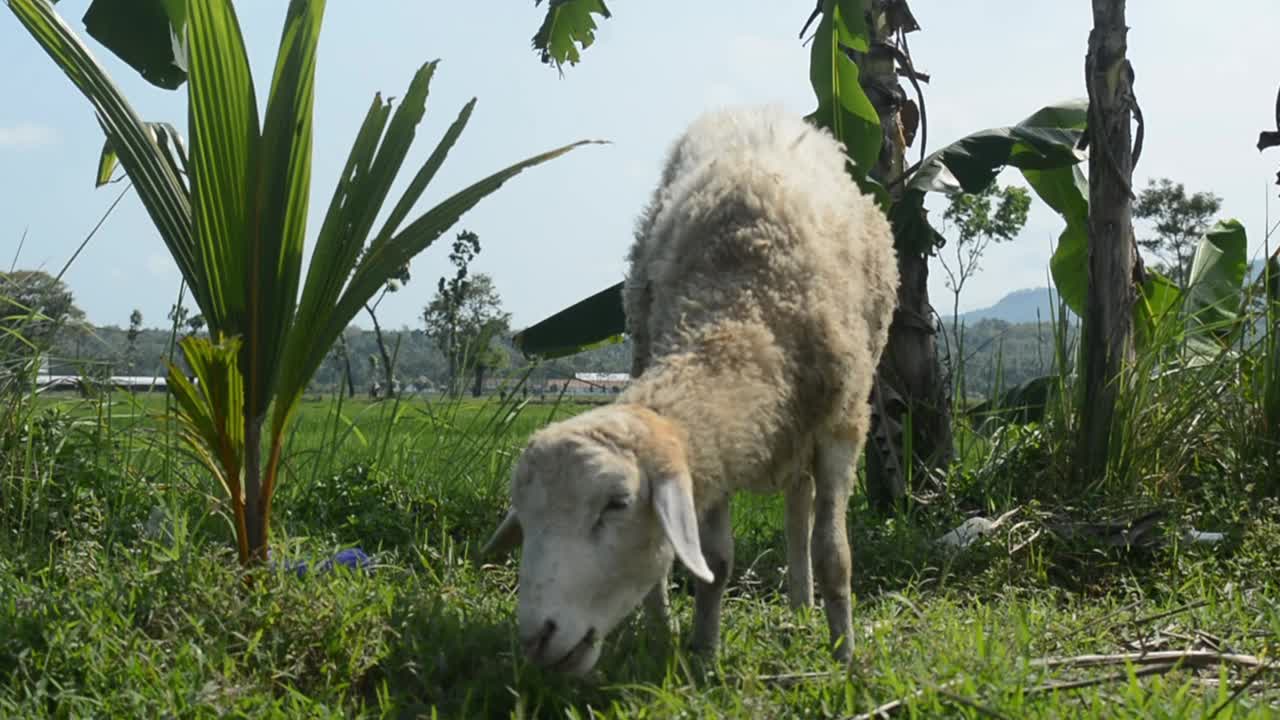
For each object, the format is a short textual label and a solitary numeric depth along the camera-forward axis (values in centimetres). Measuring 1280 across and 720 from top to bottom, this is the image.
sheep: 293
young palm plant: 385
